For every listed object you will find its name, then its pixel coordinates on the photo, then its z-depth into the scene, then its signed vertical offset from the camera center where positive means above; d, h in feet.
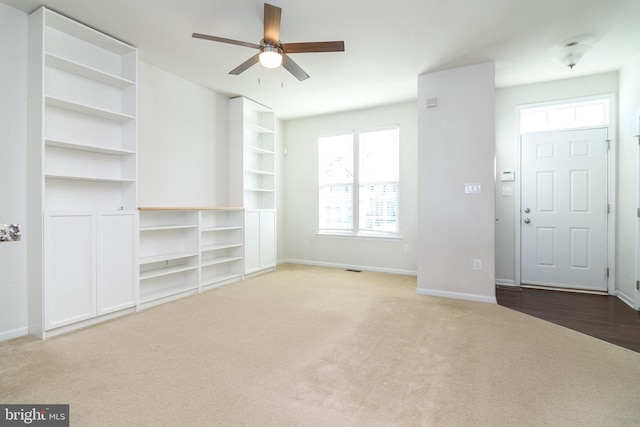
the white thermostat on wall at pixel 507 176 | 14.64 +1.65
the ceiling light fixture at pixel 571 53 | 10.48 +5.60
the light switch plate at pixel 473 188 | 12.21 +0.89
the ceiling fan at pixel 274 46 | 7.83 +4.50
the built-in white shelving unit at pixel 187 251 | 12.06 -1.78
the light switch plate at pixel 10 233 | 8.47 -0.62
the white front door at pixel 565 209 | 13.30 +0.04
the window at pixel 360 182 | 17.53 +1.69
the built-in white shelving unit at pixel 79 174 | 8.60 +1.19
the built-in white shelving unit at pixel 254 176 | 16.11 +2.00
